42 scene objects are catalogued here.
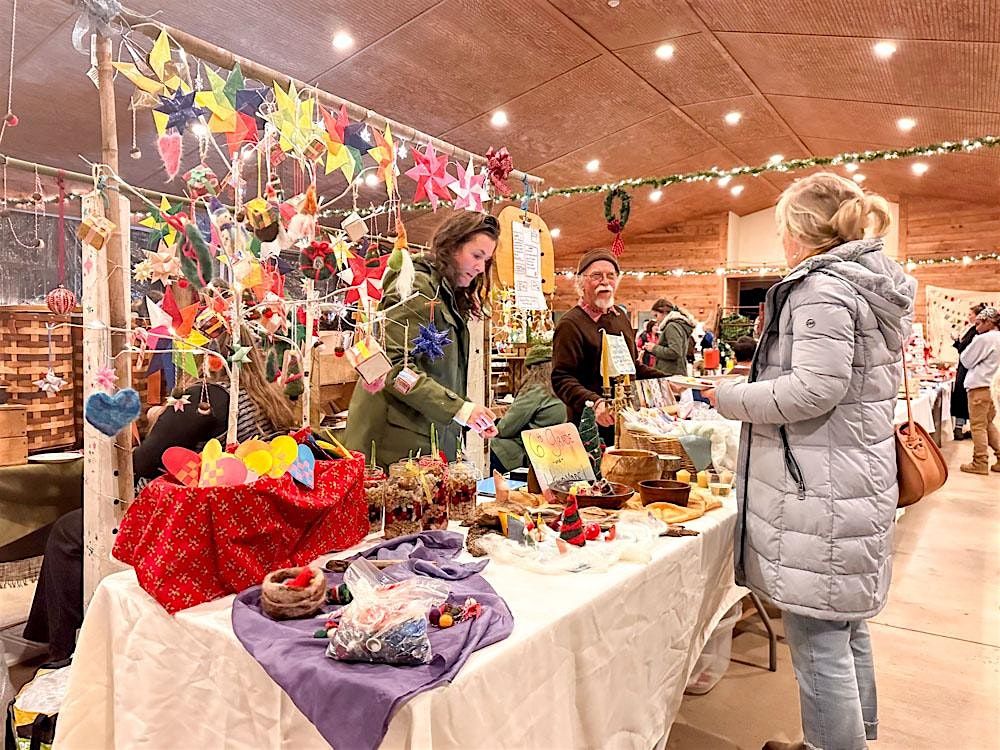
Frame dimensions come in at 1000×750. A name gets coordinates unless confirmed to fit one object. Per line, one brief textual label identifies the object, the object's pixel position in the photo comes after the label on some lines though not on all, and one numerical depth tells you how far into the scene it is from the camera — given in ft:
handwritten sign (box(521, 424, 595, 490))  6.37
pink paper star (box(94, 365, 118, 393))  4.40
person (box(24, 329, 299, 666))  7.17
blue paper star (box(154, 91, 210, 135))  4.63
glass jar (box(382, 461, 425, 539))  5.10
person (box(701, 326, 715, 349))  28.25
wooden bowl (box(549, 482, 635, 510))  5.97
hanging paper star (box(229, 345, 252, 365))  4.41
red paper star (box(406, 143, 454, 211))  7.03
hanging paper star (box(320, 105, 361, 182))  5.34
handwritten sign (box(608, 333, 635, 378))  8.42
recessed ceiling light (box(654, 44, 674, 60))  20.09
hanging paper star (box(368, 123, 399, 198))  5.94
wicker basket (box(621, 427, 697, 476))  7.09
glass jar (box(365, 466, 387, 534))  5.26
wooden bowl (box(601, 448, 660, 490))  6.64
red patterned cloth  3.95
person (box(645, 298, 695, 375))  20.83
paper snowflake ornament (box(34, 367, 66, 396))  10.35
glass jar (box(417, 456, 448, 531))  5.19
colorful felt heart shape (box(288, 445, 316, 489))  4.45
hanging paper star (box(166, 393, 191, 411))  4.74
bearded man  9.71
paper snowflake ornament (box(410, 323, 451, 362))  5.95
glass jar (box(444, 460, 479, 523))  5.53
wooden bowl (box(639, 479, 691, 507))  6.16
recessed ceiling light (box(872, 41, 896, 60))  18.16
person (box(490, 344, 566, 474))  9.65
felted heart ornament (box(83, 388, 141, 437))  4.30
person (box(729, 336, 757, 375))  15.66
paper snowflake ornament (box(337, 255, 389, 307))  5.25
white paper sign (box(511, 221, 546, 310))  8.11
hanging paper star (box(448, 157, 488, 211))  7.52
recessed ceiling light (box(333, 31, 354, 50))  16.17
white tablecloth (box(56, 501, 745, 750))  3.39
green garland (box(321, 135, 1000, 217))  12.67
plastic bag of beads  3.24
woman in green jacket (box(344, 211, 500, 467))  6.44
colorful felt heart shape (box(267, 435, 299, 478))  4.47
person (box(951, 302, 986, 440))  24.70
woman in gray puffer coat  5.09
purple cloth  3.00
